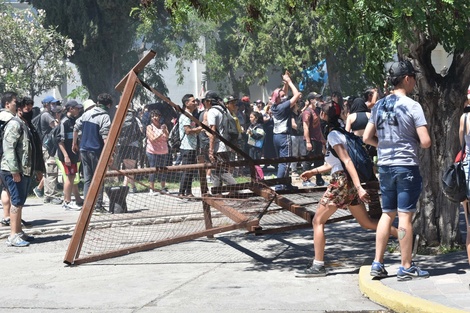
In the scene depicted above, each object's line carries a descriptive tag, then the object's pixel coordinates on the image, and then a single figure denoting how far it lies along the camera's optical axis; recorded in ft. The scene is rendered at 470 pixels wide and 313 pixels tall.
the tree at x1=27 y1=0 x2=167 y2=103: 87.86
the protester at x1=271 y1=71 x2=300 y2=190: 51.42
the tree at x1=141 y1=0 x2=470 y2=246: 24.11
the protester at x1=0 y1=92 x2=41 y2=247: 35.53
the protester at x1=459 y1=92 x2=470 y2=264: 23.44
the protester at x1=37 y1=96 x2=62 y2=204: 51.60
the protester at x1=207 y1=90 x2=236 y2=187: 40.02
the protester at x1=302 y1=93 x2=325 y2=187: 54.28
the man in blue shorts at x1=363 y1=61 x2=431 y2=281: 24.14
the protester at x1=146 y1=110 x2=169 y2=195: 52.19
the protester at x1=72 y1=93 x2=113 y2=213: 45.11
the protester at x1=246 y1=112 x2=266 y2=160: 65.98
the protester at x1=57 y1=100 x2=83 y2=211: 47.73
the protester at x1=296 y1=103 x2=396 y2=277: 26.09
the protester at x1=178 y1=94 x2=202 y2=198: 46.21
